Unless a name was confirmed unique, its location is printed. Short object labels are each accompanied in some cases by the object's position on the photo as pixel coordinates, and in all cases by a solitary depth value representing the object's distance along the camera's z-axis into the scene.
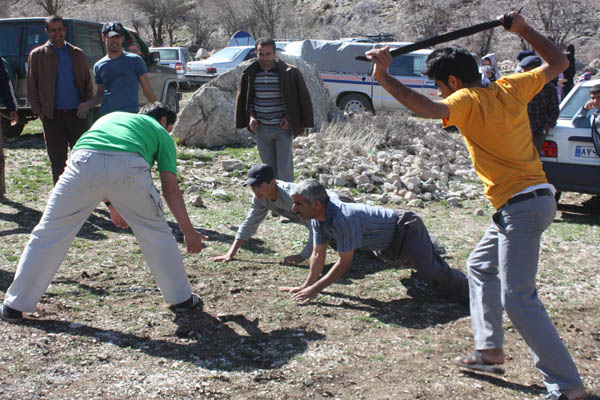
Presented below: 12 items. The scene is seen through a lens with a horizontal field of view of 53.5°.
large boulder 10.05
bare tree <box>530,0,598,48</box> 25.77
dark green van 9.77
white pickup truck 13.85
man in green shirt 3.31
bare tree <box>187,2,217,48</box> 39.44
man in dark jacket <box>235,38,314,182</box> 5.91
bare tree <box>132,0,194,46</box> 38.72
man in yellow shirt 2.68
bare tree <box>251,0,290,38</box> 37.88
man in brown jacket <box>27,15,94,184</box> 5.76
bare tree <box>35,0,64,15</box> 35.56
